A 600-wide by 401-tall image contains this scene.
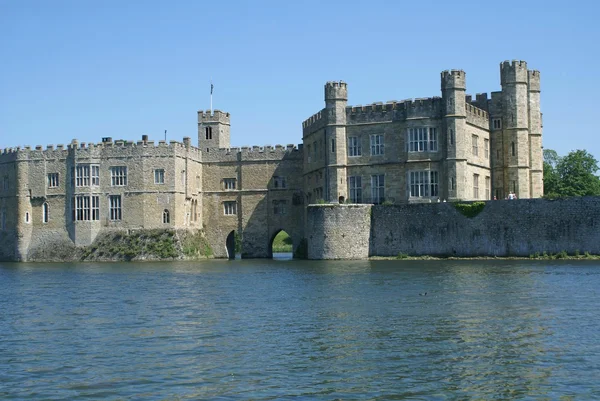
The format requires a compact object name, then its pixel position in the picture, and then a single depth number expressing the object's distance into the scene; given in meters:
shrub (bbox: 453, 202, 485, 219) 51.50
